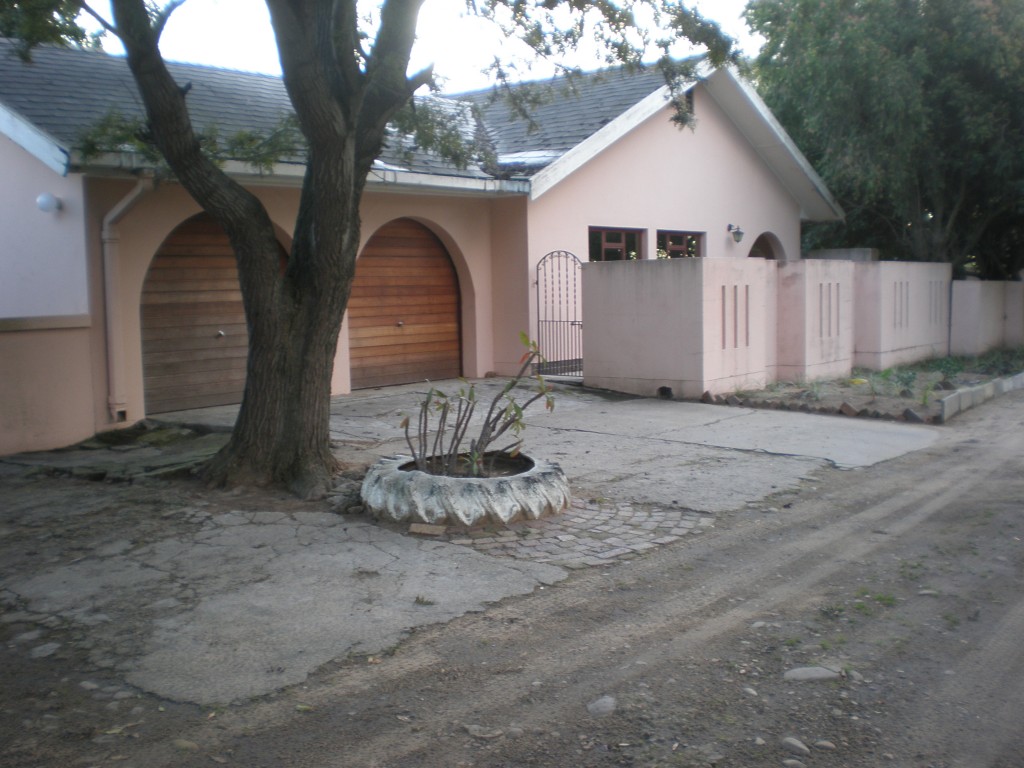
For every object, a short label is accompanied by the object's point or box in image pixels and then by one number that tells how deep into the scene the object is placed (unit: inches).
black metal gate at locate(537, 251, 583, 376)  623.2
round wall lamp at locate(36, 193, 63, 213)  421.1
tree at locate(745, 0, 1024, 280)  677.3
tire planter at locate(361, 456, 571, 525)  276.8
